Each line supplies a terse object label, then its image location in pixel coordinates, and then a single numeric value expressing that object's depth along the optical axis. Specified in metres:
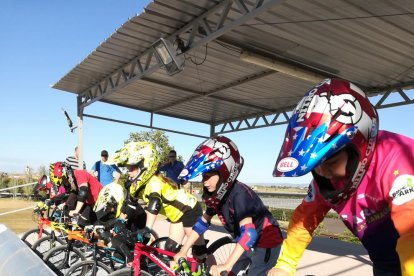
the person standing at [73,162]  9.24
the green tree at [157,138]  24.16
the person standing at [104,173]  11.30
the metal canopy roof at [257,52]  6.91
